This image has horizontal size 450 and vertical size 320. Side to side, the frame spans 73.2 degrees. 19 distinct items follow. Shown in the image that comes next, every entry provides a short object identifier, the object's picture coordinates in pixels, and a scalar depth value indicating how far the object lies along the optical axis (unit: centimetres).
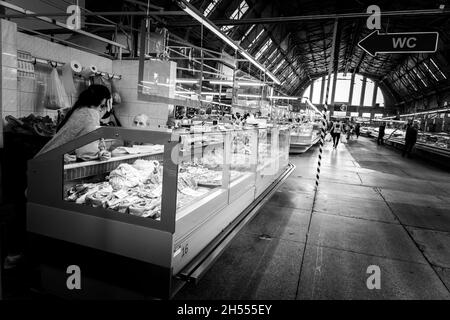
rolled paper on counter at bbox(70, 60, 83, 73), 520
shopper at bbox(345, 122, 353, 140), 2585
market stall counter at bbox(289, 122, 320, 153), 1342
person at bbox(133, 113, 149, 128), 542
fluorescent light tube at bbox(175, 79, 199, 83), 868
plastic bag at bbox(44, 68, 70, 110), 480
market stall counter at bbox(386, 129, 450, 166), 1161
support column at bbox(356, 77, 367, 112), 4162
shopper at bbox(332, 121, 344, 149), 1700
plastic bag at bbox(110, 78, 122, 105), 611
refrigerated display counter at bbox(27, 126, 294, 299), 217
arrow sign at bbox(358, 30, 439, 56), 484
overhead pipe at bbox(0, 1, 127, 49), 417
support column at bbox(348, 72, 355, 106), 4193
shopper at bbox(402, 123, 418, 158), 1439
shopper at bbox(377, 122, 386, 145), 2256
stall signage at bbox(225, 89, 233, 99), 1110
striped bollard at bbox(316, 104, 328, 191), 670
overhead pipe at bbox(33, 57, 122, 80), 471
